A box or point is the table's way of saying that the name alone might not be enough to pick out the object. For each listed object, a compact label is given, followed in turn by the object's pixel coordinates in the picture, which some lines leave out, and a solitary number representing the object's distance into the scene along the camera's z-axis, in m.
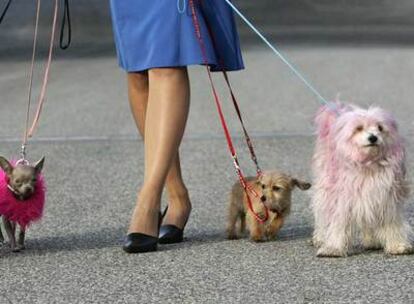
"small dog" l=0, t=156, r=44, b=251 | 11.48
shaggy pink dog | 10.75
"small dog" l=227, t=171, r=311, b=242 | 11.89
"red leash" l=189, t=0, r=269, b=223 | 11.44
